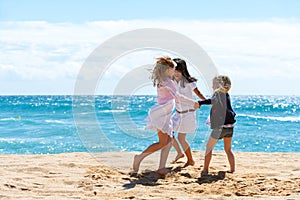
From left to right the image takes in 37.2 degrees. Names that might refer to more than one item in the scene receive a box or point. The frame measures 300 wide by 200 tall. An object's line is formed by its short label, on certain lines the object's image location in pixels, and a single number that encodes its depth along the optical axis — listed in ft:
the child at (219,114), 19.20
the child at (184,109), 20.47
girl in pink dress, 18.75
